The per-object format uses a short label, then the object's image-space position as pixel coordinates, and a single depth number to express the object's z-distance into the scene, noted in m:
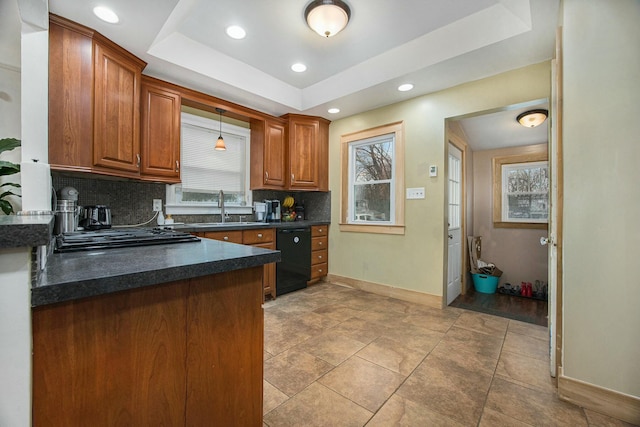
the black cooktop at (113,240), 1.13
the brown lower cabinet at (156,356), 0.67
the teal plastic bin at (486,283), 3.75
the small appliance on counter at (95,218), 2.26
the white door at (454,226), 3.29
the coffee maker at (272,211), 3.87
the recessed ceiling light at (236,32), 2.34
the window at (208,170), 3.20
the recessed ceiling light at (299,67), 2.95
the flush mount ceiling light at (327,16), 1.98
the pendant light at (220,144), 3.23
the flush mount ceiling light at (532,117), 3.06
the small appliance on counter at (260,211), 3.76
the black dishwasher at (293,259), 3.37
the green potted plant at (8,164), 1.57
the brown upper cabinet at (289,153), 3.62
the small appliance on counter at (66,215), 1.78
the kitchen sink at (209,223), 2.76
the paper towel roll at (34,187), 1.50
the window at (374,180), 3.33
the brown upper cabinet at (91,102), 1.91
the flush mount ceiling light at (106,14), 1.82
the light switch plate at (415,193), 3.12
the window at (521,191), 3.97
